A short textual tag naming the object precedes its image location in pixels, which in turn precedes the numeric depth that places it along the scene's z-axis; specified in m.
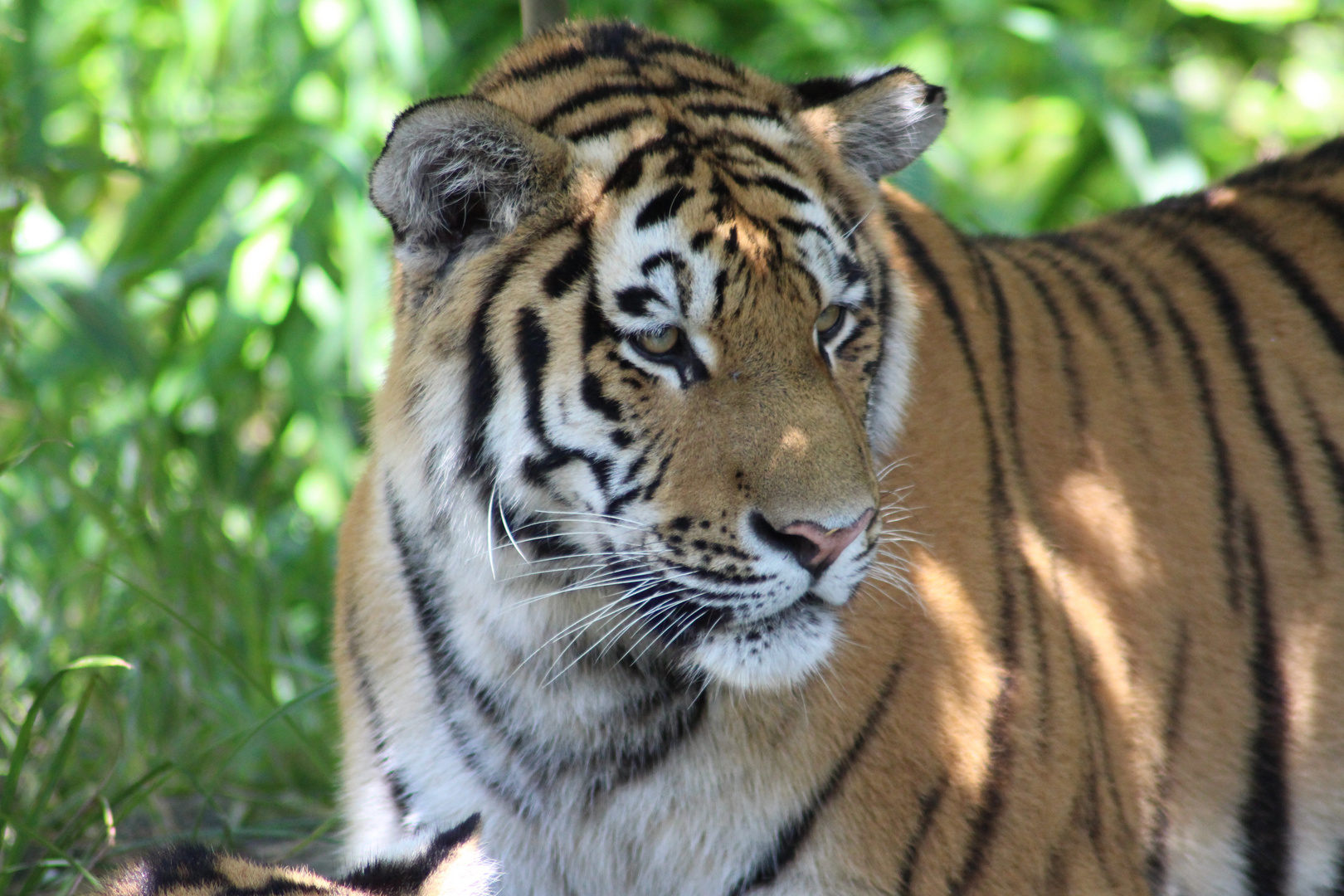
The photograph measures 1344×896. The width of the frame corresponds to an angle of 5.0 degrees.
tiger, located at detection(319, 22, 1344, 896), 7.12
